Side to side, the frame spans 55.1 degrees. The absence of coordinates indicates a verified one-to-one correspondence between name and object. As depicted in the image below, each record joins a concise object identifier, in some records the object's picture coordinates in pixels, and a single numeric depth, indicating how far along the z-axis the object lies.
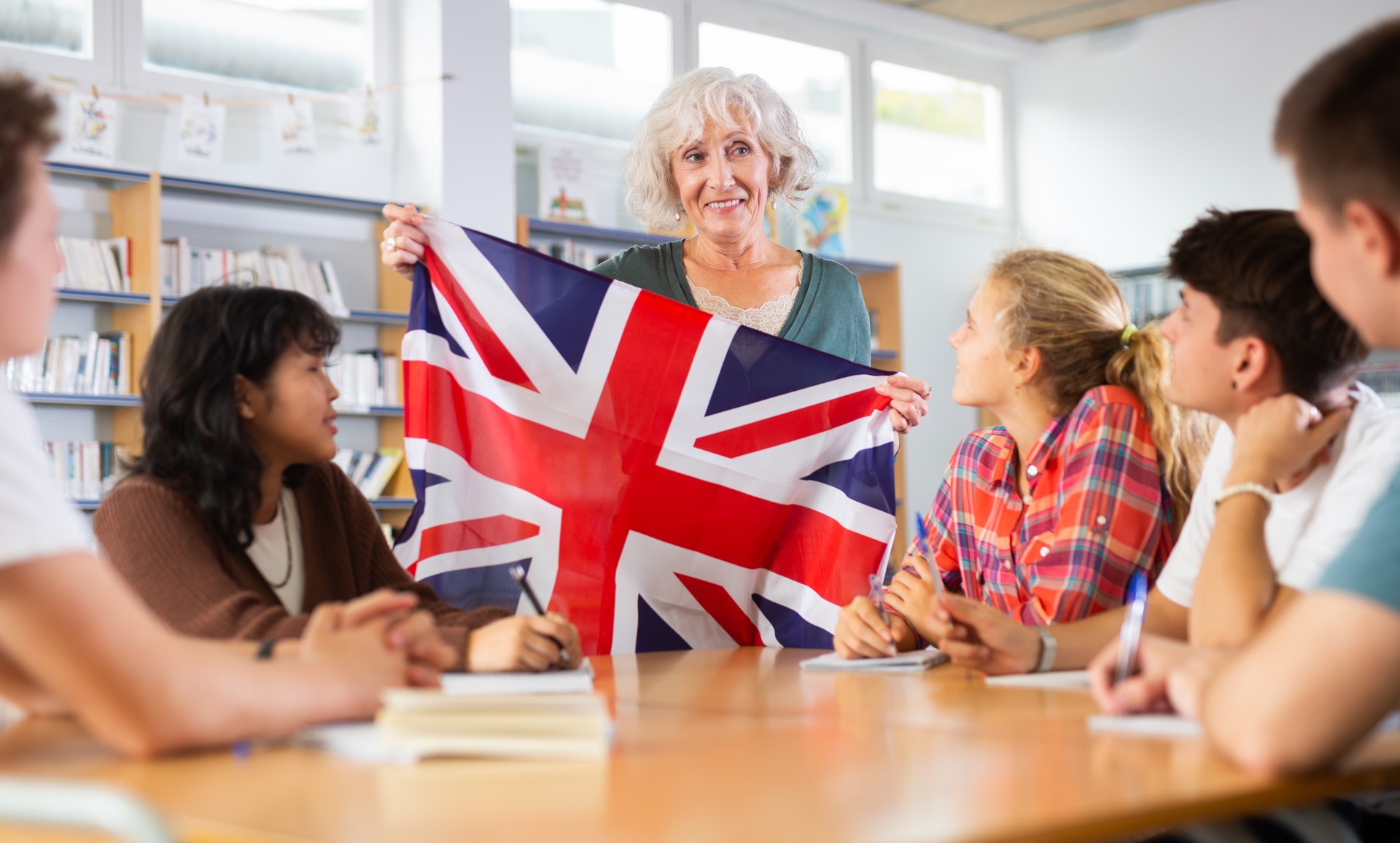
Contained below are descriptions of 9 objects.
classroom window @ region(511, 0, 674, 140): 7.04
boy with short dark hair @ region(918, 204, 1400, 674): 1.70
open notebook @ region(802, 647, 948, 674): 1.98
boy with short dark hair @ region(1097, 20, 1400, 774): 1.13
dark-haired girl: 1.75
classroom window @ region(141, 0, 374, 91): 5.97
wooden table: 1.00
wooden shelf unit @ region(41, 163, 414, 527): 5.32
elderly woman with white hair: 2.95
